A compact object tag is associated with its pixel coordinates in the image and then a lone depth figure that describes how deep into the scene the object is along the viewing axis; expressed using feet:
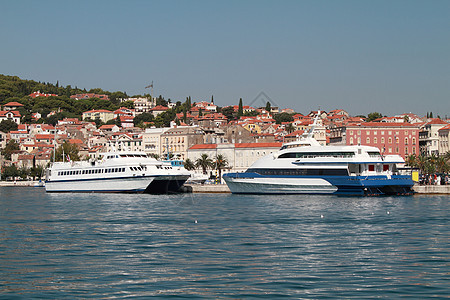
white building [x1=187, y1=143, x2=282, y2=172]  325.83
